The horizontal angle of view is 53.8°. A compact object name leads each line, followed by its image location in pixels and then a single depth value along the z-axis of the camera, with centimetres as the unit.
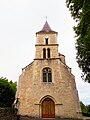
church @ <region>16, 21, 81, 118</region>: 1153
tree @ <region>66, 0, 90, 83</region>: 605
